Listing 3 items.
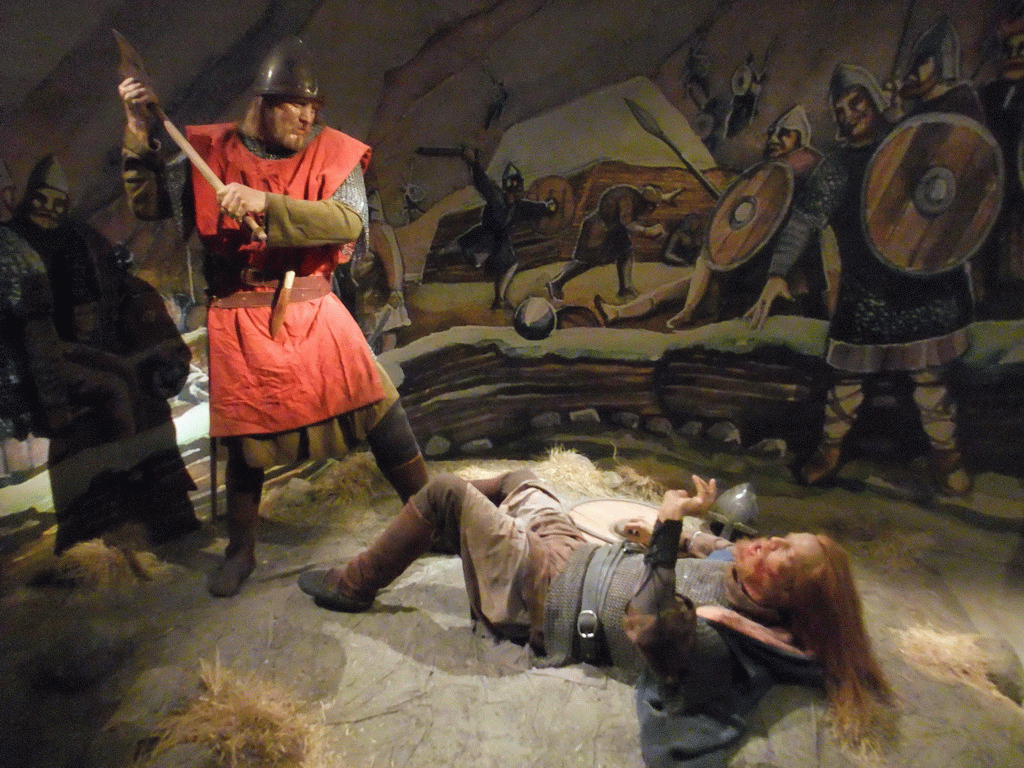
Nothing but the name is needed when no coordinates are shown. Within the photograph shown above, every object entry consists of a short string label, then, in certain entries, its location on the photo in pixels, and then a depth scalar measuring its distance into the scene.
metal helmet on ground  3.21
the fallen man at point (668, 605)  1.87
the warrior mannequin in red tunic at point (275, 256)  2.35
